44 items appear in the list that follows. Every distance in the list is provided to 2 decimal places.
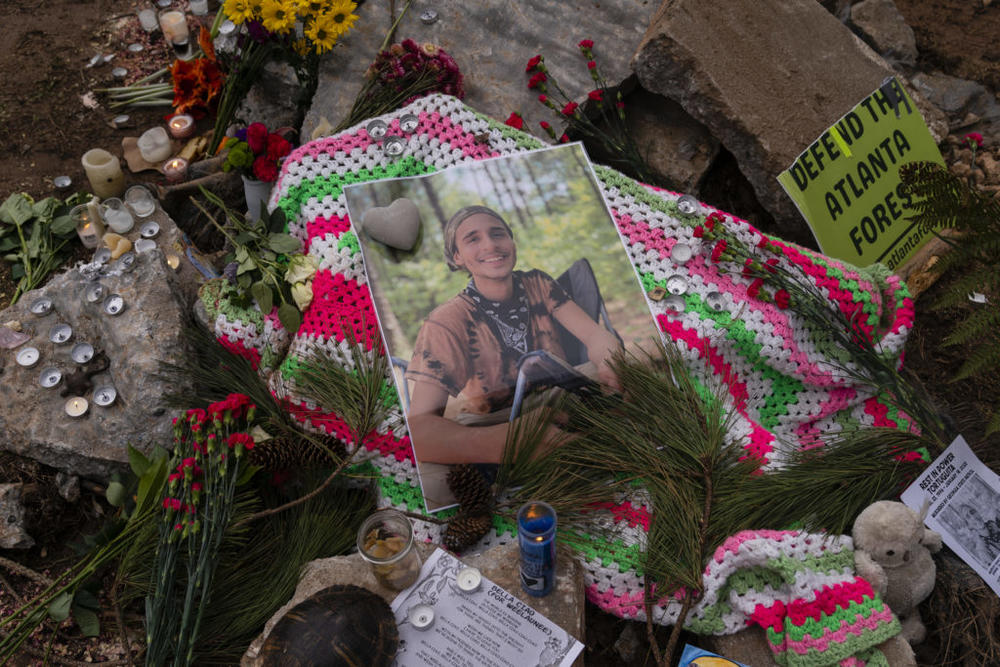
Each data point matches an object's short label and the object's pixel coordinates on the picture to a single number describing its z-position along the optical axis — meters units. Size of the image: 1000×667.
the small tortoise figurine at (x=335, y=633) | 1.29
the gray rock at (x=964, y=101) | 2.55
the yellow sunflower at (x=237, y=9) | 2.21
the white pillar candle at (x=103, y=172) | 2.42
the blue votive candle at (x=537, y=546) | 1.36
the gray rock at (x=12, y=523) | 1.74
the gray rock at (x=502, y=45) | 2.33
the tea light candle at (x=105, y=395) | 1.82
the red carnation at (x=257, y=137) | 2.08
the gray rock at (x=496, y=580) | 1.43
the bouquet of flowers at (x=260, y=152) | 2.07
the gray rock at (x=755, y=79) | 2.12
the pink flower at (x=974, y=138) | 2.41
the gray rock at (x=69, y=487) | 1.82
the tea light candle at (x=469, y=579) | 1.46
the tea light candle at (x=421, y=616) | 1.42
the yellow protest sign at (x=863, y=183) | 2.10
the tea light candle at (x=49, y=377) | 1.85
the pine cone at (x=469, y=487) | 1.57
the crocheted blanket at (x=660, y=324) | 1.54
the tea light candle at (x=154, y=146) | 2.56
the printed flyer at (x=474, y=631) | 1.39
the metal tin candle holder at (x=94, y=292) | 1.89
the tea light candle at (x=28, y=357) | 1.88
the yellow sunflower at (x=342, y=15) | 2.24
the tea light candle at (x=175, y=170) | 2.49
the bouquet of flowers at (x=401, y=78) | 2.20
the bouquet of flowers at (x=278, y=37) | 2.20
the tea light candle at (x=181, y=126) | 2.63
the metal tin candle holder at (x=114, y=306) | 1.86
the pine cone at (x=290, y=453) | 1.58
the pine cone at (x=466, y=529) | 1.55
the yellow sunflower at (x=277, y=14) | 2.17
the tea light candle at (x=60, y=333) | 1.92
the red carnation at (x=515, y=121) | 2.18
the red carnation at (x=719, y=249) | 1.81
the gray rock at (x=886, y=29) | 2.62
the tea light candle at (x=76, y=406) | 1.81
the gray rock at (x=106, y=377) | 1.78
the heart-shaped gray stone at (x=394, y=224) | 1.78
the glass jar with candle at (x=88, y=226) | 2.29
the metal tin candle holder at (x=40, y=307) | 1.96
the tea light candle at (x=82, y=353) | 1.87
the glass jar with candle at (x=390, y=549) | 1.43
